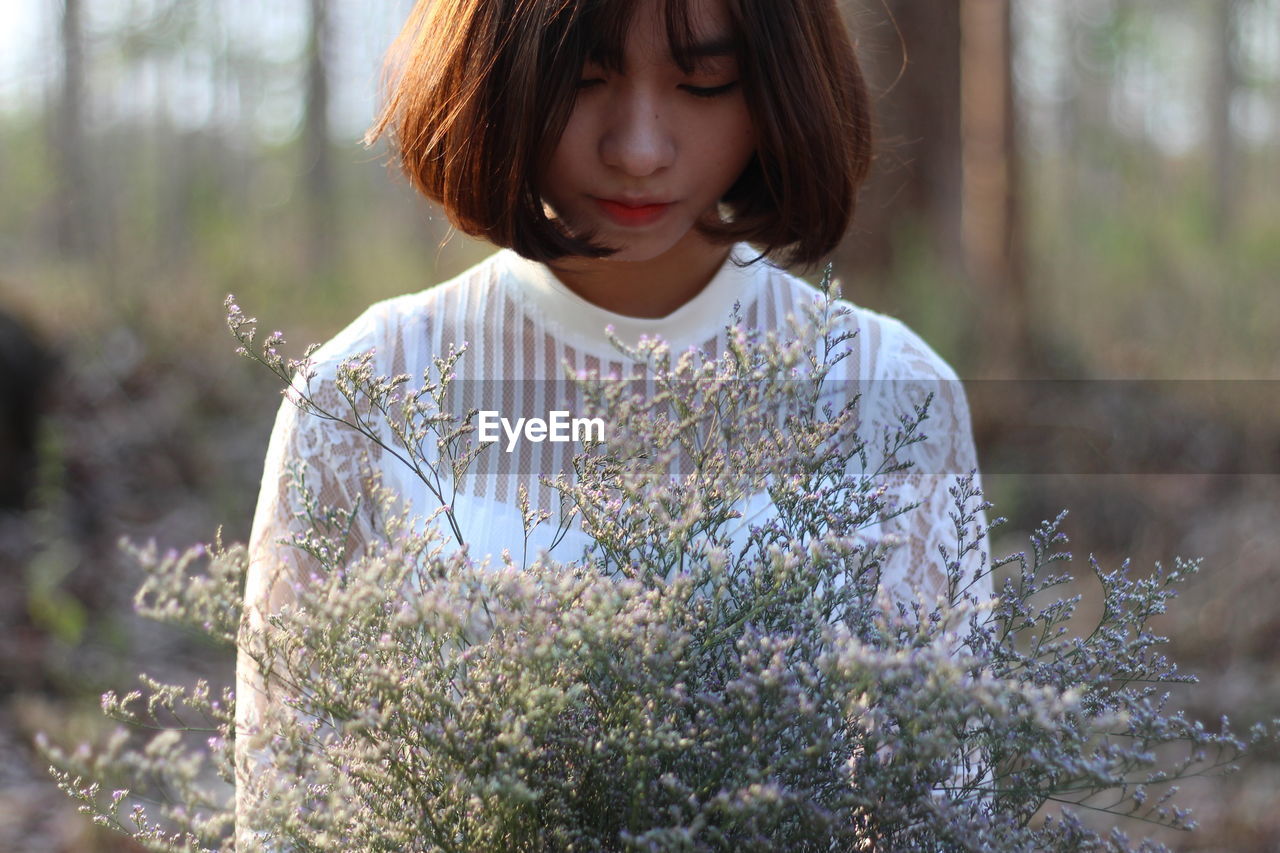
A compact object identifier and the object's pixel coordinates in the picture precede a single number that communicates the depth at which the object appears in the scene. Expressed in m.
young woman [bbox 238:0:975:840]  1.46
